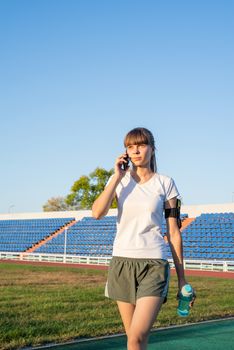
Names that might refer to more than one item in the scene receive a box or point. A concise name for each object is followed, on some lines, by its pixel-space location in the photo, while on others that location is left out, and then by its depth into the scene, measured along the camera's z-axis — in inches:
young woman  136.4
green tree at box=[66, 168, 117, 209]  2780.5
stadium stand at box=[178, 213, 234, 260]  1095.0
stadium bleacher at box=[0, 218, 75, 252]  1555.1
